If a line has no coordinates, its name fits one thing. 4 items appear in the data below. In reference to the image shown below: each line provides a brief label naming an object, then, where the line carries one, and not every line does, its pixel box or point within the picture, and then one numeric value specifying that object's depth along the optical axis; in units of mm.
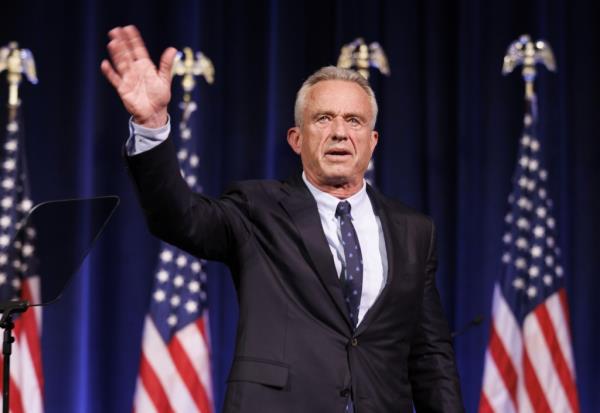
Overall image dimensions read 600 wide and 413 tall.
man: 2951
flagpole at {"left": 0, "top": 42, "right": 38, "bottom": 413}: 7805
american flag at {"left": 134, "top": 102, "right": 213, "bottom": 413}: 7797
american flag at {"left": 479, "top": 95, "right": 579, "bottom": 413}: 8367
